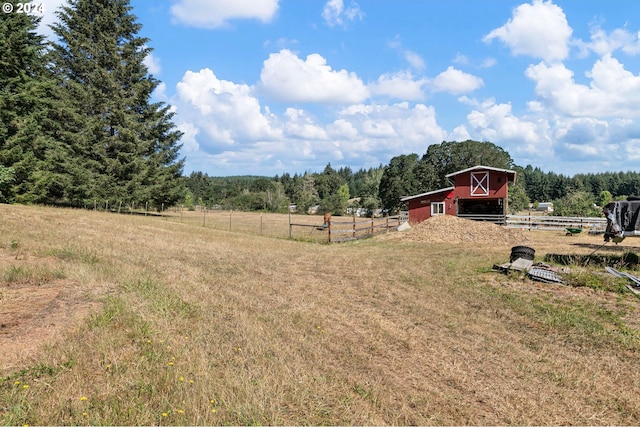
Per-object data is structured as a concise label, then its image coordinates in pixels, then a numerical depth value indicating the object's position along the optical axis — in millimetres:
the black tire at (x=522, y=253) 12555
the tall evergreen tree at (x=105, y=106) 30203
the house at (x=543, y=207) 108975
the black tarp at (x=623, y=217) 11531
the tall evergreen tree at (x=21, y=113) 23156
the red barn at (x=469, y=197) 33656
